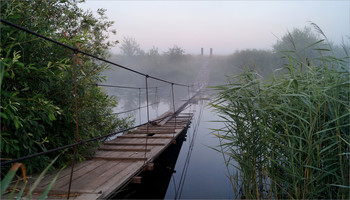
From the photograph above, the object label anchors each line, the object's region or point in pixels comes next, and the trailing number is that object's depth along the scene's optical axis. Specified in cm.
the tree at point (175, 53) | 2605
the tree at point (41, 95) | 160
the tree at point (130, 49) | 2833
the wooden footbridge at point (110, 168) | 158
